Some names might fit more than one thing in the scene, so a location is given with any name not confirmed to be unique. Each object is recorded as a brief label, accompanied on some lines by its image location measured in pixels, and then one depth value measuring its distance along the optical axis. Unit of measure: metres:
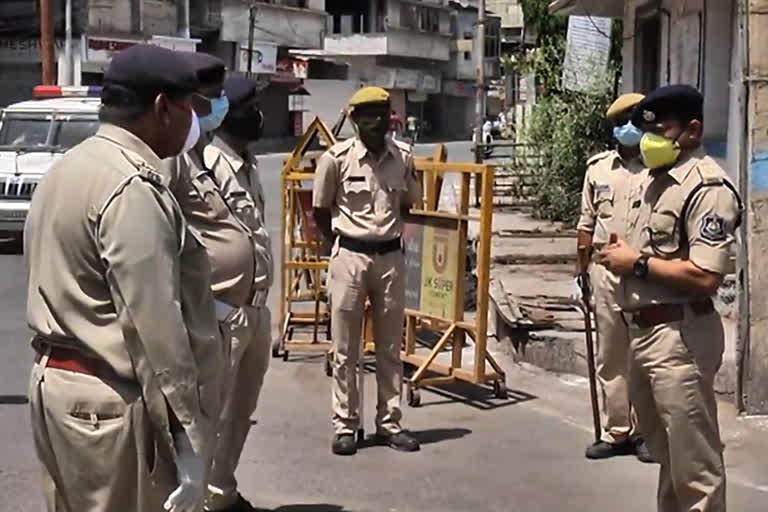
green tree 16.11
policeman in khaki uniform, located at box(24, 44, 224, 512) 3.00
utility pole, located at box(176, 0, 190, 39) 44.56
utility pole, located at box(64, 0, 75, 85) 39.16
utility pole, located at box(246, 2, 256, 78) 47.04
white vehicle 15.11
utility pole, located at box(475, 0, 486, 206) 27.18
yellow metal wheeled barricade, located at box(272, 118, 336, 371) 9.39
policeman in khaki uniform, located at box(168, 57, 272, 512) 5.00
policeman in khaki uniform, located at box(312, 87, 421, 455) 6.61
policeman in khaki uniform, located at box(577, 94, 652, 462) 6.66
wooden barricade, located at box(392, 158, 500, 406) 7.80
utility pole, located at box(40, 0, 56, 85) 26.88
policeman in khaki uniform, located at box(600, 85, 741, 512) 4.54
